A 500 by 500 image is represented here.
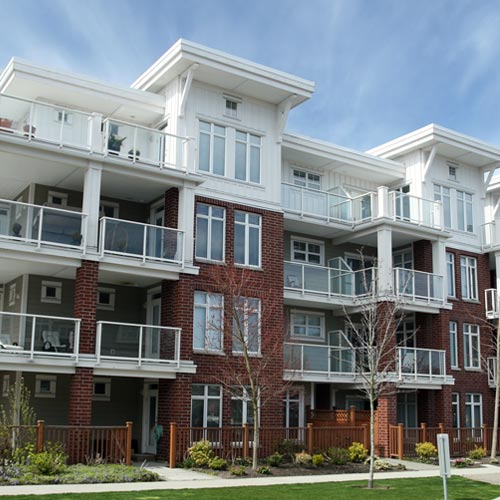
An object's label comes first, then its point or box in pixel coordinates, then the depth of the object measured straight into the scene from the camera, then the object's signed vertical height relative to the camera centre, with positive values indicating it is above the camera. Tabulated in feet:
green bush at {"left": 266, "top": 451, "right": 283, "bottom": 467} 73.41 -6.09
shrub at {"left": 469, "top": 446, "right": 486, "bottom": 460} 90.74 -6.49
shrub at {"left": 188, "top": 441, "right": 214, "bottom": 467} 70.90 -5.39
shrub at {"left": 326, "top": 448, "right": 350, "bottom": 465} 77.56 -5.98
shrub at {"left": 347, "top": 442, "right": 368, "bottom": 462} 80.22 -5.82
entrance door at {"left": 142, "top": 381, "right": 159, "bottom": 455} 83.87 -2.09
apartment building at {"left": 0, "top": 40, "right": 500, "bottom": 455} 74.59 +16.19
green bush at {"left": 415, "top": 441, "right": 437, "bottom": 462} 87.30 -6.09
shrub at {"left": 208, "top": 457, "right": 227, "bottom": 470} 69.67 -6.25
